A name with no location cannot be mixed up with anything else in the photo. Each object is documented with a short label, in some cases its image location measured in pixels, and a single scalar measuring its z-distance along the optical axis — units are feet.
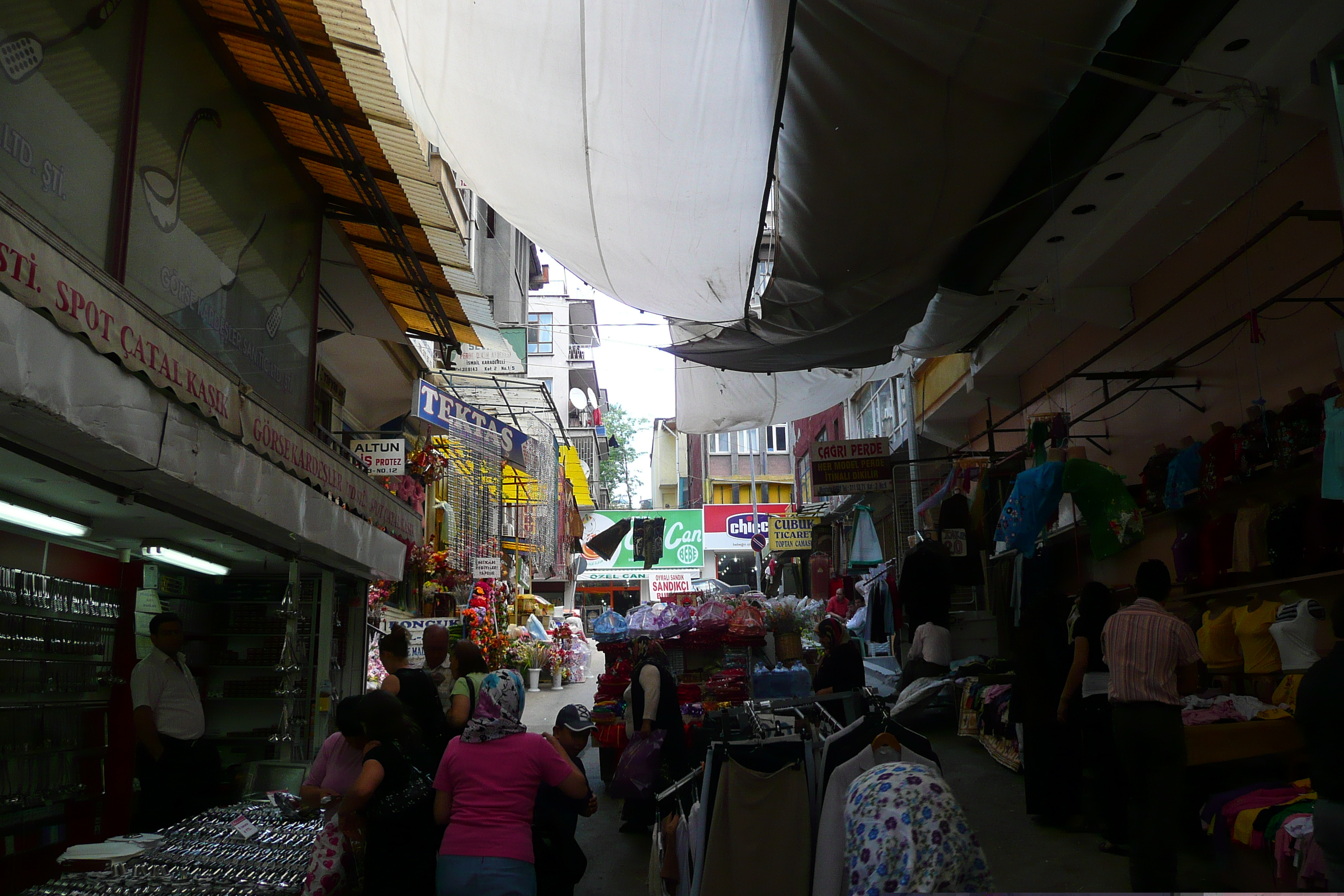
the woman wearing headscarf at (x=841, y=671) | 29.37
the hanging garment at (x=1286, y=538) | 20.80
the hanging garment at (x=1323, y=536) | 19.74
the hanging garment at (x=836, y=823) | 13.65
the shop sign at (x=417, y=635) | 38.11
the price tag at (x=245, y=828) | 15.33
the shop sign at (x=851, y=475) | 43.88
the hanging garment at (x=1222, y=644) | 22.93
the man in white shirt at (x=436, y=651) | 24.02
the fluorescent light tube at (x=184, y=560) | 24.67
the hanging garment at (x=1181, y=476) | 24.90
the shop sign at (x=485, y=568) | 57.36
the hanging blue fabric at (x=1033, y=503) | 26.16
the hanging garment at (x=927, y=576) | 34.37
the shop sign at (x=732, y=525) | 129.29
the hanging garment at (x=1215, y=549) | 23.48
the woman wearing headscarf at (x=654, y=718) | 26.50
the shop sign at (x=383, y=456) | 38.73
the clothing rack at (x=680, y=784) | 16.16
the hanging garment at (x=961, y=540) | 34.42
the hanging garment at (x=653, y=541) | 125.39
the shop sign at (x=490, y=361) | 49.52
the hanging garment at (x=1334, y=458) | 17.17
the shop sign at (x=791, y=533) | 84.99
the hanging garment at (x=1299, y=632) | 20.31
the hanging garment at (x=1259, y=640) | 21.45
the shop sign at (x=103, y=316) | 12.60
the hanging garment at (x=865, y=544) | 53.98
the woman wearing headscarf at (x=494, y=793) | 13.58
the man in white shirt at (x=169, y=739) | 20.30
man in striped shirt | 16.28
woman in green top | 19.95
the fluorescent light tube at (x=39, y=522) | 18.81
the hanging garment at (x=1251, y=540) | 22.03
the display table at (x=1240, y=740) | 19.49
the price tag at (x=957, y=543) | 34.37
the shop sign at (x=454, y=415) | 38.42
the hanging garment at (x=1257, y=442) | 21.71
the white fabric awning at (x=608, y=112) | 15.40
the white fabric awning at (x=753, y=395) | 39.42
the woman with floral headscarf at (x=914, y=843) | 10.47
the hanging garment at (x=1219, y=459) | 23.04
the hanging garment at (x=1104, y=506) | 25.11
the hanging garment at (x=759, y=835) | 14.62
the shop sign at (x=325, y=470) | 21.29
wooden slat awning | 21.77
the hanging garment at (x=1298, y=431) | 20.34
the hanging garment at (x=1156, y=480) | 26.61
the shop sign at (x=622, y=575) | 128.88
